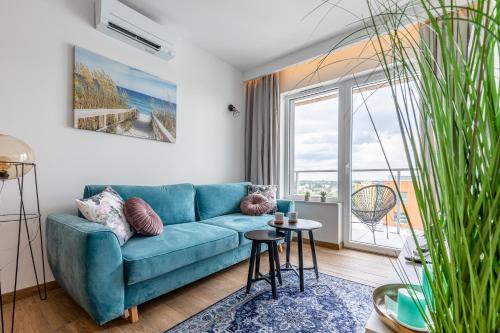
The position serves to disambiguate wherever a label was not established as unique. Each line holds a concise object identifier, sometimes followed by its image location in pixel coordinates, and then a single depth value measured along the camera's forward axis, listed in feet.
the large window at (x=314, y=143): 11.65
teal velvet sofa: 4.73
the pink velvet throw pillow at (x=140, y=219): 6.41
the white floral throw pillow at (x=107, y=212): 5.82
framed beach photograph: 7.48
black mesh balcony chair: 9.89
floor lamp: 5.07
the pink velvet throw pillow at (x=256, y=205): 9.99
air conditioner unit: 7.52
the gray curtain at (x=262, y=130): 12.47
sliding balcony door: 10.06
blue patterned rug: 5.10
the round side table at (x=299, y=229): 6.68
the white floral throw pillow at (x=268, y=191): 10.36
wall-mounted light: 12.79
